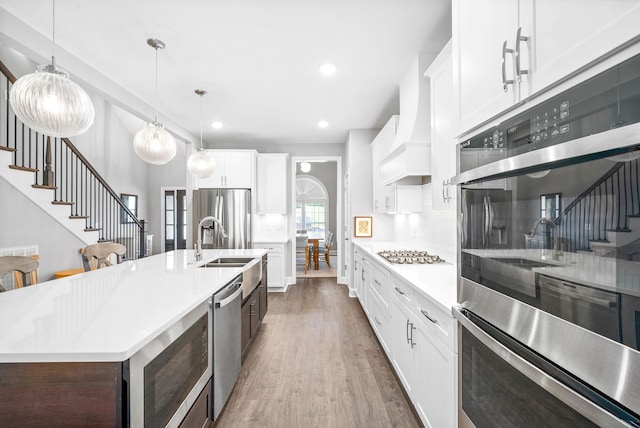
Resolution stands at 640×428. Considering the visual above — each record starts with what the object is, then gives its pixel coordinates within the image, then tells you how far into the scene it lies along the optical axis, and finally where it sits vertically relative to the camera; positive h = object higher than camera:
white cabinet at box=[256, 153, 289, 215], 5.77 +0.64
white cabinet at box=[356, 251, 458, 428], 1.44 -0.78
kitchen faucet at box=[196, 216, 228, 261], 2.90 -0.32
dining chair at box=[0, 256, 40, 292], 1.77 -0.29
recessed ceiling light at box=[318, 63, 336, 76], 3.00 +1.46
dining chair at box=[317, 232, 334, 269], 7.76 -0.87
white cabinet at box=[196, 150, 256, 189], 5.55 +0.83
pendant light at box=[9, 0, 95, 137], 1.69 +0.64
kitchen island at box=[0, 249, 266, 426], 0.96 -0.42
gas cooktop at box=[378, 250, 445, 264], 2.66 -0.38
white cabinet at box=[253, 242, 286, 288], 5.39 -0.83
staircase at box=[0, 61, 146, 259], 3.67 +0.41
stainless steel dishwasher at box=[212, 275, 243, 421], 1.91 -0.85
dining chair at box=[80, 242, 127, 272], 2.64 -0.31
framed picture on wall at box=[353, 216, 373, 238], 5.05 -0.18
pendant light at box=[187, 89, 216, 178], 3.74 +0.64
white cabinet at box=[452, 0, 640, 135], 0.68 +0.49
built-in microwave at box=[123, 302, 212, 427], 1.04 -0.65
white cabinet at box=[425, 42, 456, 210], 2.14 +0.62
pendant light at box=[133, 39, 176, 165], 2.75 +0.66
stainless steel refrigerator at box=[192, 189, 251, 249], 5.25 +0.08
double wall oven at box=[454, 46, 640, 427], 0.62 -0.11
